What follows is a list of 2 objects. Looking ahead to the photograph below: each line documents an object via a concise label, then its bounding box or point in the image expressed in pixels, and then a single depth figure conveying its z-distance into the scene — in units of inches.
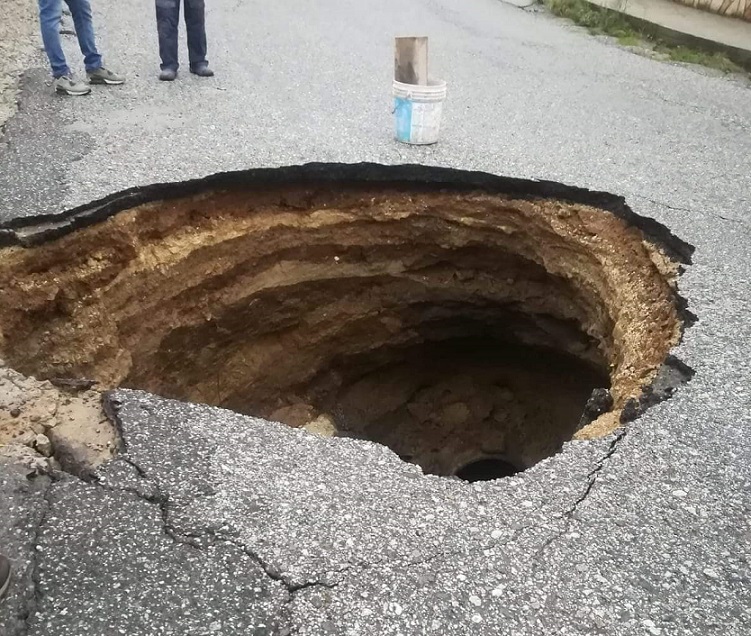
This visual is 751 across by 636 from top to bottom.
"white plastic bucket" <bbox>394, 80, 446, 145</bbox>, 189.3
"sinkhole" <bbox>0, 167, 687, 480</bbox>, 150.6
